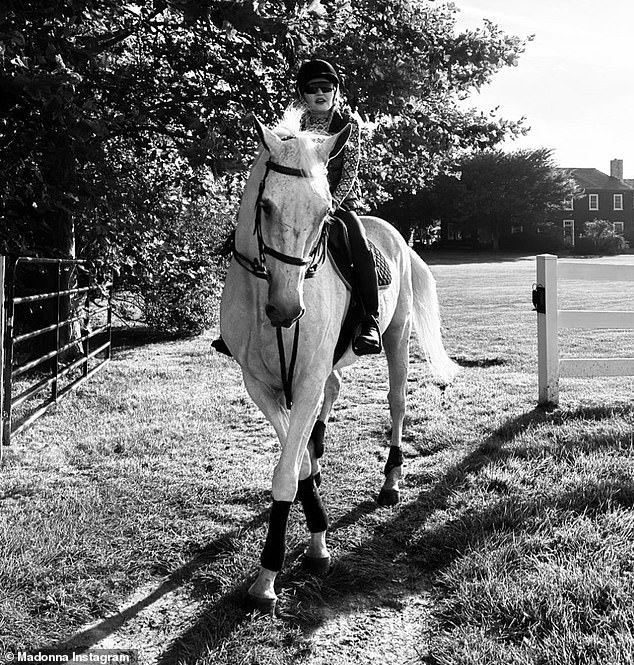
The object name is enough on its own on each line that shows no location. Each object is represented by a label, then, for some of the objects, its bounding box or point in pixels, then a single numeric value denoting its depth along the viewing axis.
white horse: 2.65
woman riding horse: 3.62
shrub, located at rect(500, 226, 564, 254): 66.75
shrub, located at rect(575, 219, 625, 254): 63.72
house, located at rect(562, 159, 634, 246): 76.88
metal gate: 5.57
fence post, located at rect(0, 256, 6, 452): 5.25
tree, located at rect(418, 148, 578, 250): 62.28
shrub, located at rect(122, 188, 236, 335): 12.28
